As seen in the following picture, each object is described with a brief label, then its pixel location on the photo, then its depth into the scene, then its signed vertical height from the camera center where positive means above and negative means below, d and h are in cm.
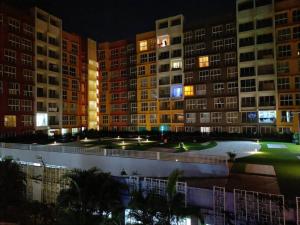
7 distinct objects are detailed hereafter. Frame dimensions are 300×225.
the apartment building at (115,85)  6838 +934
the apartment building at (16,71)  4841 +982
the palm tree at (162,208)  1346 -463
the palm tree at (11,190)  2053 -571
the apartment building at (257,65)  4884 +1020
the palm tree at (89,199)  1519 -480
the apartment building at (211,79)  5338 +854
